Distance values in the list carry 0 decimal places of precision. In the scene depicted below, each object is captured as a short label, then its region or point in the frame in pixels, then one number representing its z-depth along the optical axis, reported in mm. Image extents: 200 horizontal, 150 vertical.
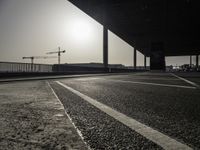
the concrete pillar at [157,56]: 45312
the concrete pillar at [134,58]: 71062
